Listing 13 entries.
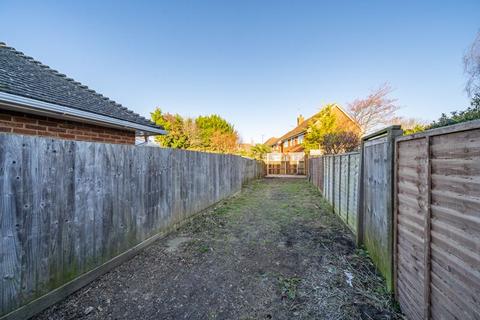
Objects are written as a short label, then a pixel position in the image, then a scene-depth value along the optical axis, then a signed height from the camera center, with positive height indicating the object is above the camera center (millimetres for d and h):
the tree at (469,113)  5862 +1471
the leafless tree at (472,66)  8032 +3742
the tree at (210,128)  22247 +4207
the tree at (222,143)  22359 +1868
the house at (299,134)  21547 +3127
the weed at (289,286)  2359 -1518
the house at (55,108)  3084 +881
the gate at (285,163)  20062 -318
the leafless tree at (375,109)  21641 +5498
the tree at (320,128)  17281 +2708
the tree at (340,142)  14125 +1250
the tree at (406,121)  21906 +4090
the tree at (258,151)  20275 +864
